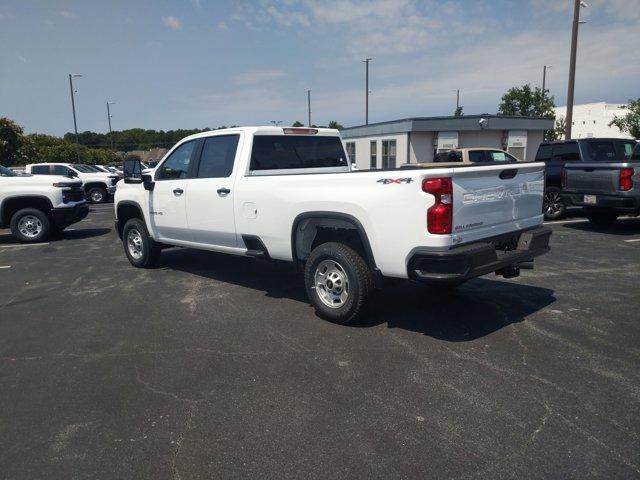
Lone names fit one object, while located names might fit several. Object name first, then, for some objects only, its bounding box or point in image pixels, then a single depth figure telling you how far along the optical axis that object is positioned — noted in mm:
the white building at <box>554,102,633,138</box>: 61438
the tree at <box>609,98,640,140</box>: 41969
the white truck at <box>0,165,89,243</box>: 10570
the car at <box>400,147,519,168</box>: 16195
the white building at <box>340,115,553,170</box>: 25328
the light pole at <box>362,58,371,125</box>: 42100
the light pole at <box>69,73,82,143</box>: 38156
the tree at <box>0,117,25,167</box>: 33344
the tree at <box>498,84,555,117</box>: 36906
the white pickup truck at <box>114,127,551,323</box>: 4055
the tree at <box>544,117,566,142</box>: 36588
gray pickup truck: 9250
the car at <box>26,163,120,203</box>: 19597
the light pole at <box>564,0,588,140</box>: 17875
